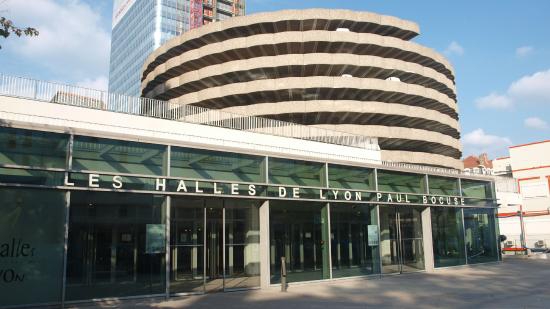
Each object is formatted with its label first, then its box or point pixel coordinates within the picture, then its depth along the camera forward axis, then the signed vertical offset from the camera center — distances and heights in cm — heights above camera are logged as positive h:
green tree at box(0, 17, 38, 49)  1114 +480
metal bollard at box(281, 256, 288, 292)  1812 -175
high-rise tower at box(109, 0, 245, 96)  12038 +5407
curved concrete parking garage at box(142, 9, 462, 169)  4903 +1681
